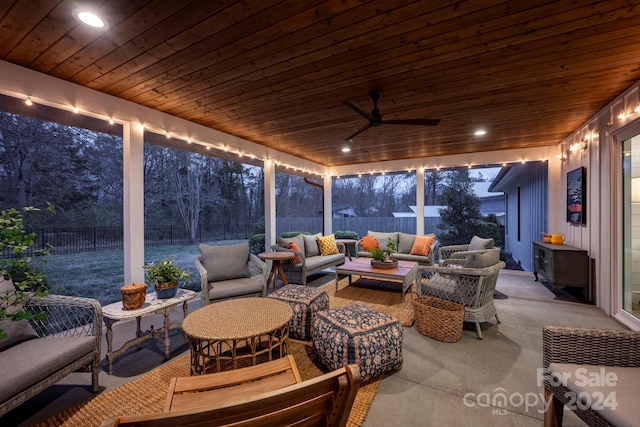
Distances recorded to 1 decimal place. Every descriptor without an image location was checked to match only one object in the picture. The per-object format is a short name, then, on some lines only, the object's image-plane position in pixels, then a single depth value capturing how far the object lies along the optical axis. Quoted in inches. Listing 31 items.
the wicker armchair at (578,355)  55.6
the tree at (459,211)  288.7
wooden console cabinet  154.5
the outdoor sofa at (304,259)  180.9
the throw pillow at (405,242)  233.0
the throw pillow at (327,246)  222.4
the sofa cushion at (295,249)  180.8
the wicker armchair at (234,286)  119.7
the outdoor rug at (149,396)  68.3
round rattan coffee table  72.4
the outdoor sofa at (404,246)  214.8
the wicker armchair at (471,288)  111.7
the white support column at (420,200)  257.6
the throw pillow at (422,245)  217.9
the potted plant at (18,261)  51.9
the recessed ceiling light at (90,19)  71.6
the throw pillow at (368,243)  230.7
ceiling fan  118.9
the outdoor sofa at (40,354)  59.2
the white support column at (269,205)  216.2
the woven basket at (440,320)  107.2
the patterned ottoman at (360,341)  81.4
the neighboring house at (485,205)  294.7
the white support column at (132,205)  129.6
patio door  122.6
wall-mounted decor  160.7
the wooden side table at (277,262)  167.4
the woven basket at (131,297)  90.0
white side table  87.1
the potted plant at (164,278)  101.7
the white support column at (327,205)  301.7
